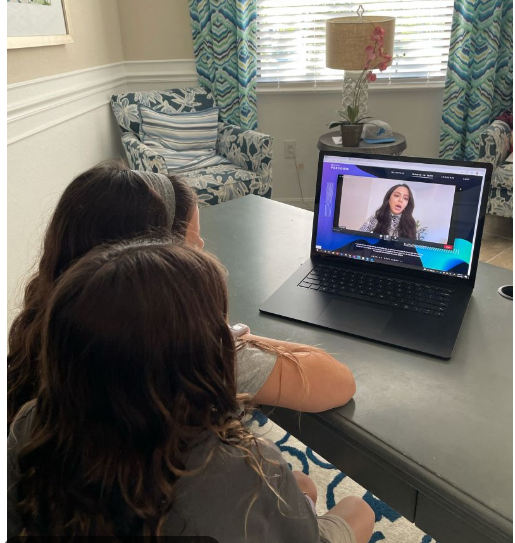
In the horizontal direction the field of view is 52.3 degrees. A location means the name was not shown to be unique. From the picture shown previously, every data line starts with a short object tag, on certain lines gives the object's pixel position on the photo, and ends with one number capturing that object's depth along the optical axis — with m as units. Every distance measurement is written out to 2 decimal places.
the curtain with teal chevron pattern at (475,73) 3.07
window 3.29
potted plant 2.78
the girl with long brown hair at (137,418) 0.55
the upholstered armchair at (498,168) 2.94
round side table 2.95
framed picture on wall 2.14
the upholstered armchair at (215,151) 2.80
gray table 0.68
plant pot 2.97
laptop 1.05
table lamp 2.76
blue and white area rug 1.38
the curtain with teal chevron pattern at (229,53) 3.15
